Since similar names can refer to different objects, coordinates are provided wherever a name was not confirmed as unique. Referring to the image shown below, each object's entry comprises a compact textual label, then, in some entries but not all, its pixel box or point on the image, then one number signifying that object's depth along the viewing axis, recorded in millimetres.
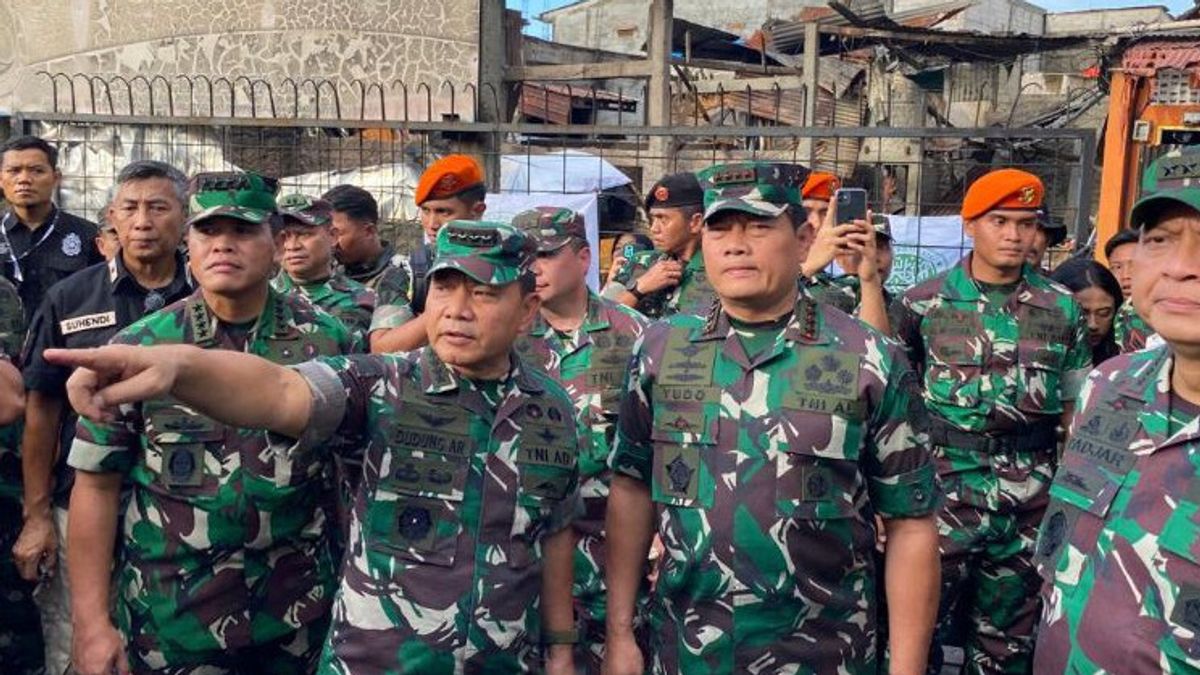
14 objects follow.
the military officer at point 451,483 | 2594
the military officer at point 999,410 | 4254
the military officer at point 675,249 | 5129
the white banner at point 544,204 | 7742
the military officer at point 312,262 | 4879
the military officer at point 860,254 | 3479
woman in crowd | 5176
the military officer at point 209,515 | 2945
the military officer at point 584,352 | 3969
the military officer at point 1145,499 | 2047
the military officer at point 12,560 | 3641
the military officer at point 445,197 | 4832
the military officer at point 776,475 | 2711
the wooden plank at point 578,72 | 10773
